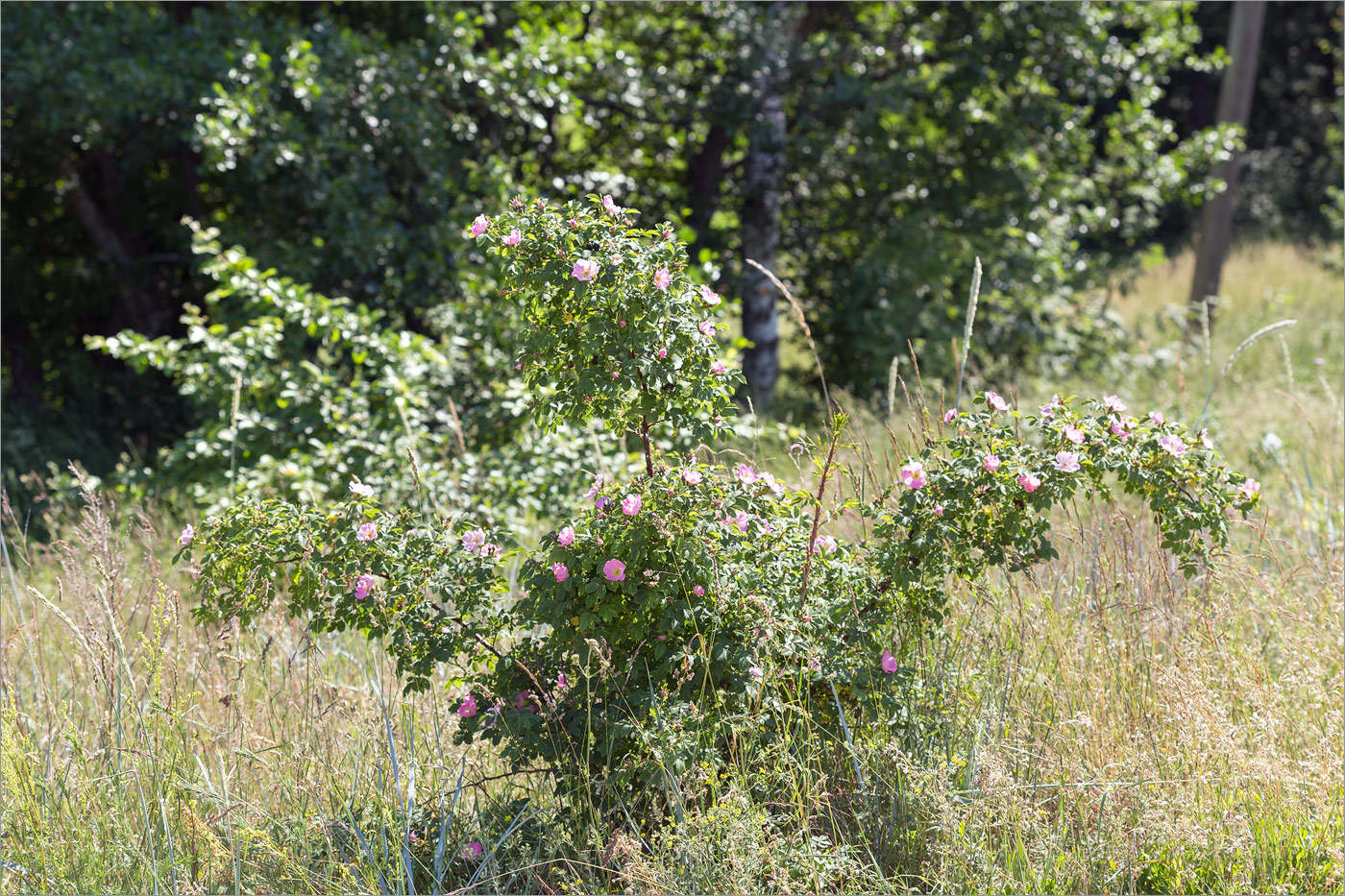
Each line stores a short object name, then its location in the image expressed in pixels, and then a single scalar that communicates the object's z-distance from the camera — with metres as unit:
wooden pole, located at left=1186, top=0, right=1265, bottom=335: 17.36
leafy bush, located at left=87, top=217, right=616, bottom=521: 9.05
